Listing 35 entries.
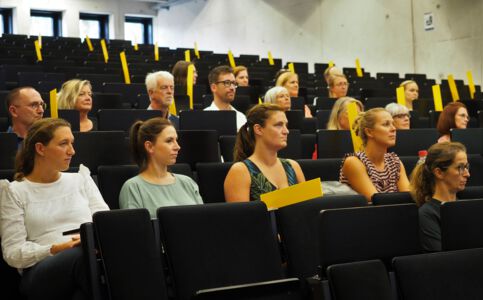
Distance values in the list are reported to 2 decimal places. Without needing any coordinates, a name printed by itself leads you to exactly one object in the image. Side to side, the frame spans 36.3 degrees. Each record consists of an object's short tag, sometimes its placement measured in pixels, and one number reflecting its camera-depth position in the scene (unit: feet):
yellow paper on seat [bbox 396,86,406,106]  17.07
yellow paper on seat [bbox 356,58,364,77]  30.56
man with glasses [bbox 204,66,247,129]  15.07
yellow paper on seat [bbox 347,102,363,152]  11.87
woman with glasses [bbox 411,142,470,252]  8.80
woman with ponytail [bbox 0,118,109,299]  7.23
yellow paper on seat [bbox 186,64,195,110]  16.79
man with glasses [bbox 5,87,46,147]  11.23
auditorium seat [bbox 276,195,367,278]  7.51
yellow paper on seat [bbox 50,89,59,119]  12.39
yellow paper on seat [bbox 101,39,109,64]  28.09
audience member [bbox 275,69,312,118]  17.97
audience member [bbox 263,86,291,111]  15.15
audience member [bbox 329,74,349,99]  19.48
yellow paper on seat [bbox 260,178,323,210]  7.20
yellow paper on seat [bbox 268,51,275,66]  32.47
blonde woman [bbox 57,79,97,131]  13.47
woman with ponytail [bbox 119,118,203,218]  8.96
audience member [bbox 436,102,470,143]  14.85
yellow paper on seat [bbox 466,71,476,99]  25.65
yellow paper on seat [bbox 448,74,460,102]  21.07
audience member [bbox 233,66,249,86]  20.24
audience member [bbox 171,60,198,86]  17.39
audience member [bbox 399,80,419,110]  19.48
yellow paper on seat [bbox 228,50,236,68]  28.86
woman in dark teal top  9.62
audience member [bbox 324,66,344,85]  20.17
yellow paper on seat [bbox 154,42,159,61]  30.10
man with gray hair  13.97
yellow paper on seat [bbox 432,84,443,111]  17.90
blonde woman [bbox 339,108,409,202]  10.66
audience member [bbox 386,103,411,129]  13.93
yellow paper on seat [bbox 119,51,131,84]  21.65
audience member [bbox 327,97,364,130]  13.29
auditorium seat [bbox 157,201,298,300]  6.81
